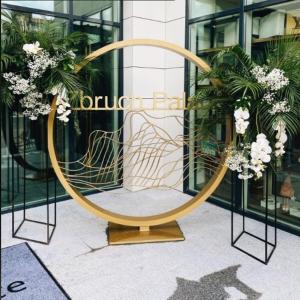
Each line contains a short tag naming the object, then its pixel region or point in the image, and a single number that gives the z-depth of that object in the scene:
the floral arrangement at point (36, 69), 2.95
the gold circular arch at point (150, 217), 3.14
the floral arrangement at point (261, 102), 2.66
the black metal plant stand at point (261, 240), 2.96
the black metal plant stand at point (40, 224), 3.32
